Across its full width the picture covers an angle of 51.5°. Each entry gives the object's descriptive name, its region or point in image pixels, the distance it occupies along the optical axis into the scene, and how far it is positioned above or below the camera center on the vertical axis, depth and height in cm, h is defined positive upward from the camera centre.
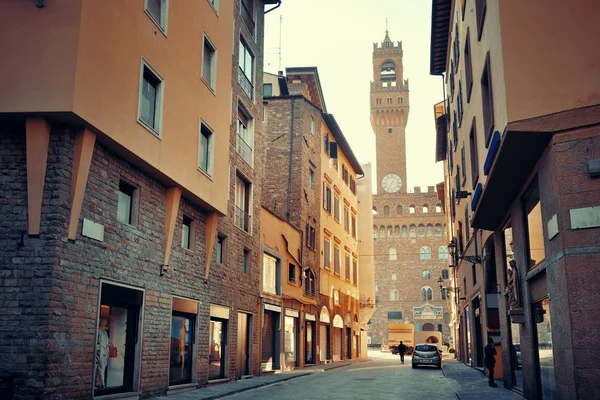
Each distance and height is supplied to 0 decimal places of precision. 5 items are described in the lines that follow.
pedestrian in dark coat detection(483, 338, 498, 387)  1838 -57
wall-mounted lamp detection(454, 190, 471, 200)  2158 +505
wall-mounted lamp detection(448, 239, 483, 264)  2134 +276
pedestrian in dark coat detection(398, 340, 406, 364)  3878 -61
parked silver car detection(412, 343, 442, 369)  3178 -85
